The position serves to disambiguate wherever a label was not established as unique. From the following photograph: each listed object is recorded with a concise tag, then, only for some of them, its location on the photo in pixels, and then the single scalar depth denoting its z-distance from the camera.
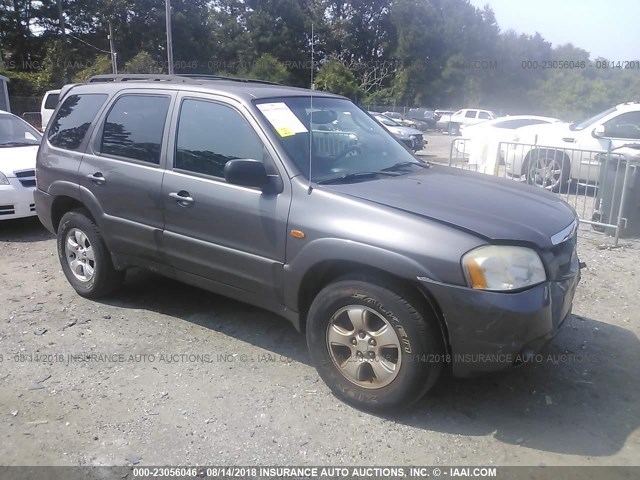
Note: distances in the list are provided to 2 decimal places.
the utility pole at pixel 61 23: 44.76
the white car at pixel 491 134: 9.39
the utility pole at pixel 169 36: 22.85
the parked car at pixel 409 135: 21.19
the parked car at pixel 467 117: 34.23
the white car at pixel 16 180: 7.28
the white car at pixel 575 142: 9.37
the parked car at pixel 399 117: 32.72
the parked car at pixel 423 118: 40.28
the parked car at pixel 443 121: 38.64
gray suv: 3.06
